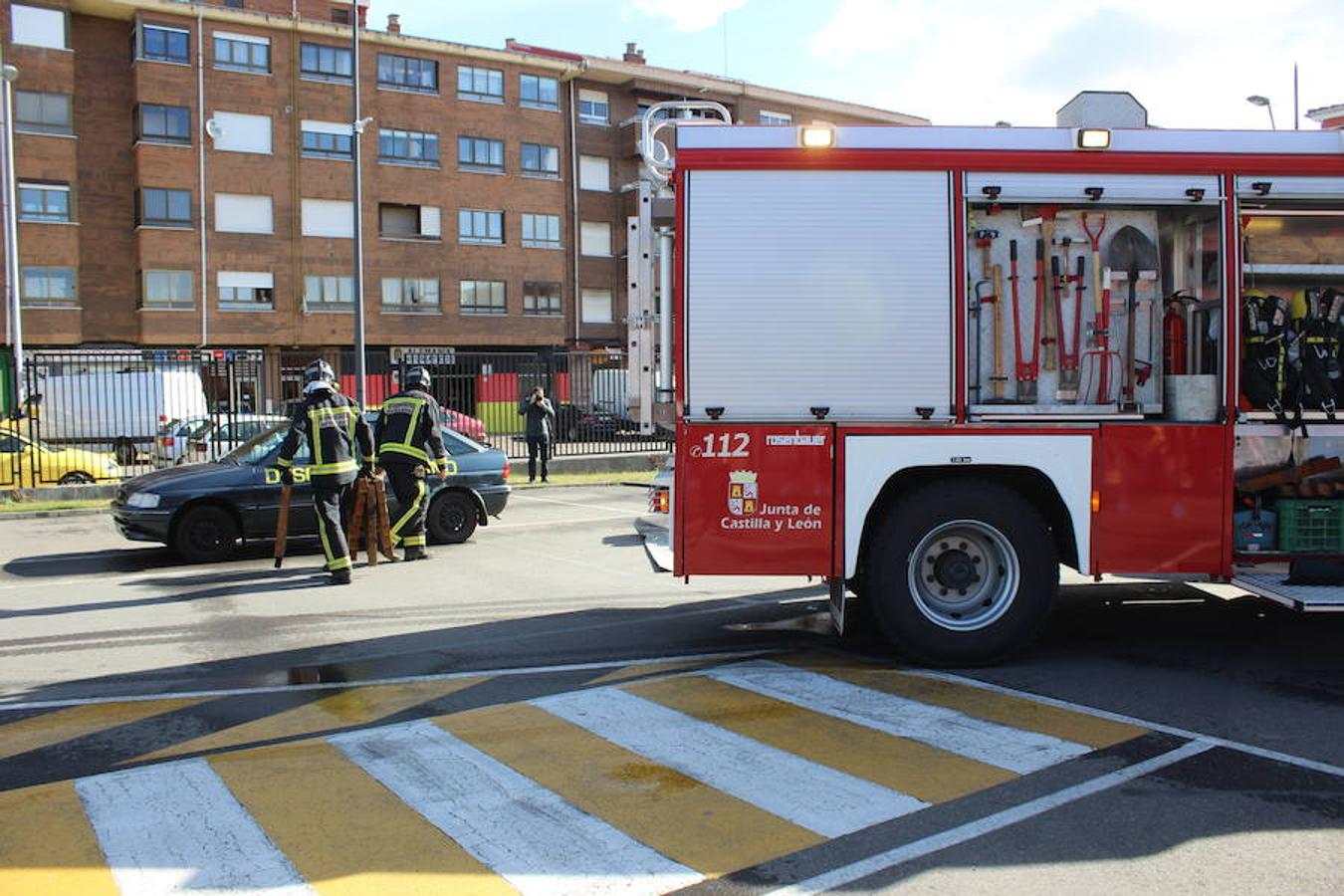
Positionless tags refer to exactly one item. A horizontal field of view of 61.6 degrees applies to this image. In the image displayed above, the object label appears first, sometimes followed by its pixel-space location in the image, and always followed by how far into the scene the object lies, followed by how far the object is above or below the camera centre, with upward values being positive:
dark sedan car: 11.12 -0.88
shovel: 6.66 +0.88
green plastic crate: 6.66 -0.73
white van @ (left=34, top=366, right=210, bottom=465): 22.16 +0.16
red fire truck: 6.35 +0.17
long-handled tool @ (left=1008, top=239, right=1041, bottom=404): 6.57 +0.26
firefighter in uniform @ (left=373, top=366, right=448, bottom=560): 10.61 -0.27
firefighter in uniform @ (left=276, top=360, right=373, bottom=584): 9.73 -0.33
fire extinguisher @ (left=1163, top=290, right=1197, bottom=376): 6.63 +0.41
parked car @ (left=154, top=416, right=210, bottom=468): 20.12 -0.44
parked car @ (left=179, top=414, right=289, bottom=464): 18.94 -0.36
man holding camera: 20.59 -0.27
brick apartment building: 39.38 +8.86
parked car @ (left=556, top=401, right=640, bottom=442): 22.91 -0.25
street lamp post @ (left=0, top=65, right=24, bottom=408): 25.62 +4.34
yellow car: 17.81 -0.77
